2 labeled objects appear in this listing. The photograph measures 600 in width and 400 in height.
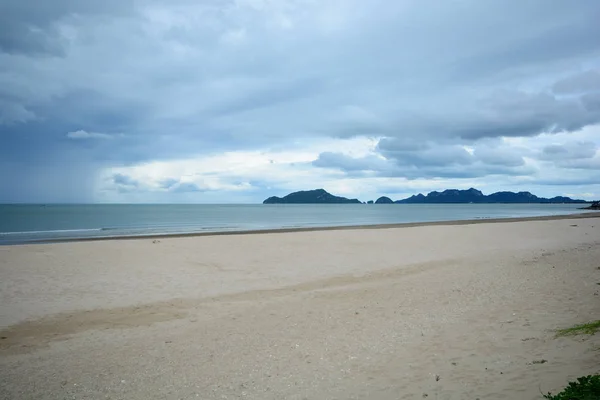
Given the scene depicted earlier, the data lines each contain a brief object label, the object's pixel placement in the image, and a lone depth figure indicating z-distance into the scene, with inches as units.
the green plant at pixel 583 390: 177.6
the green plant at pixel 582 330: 287.7
